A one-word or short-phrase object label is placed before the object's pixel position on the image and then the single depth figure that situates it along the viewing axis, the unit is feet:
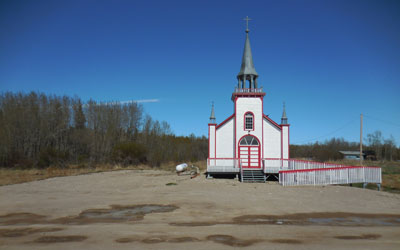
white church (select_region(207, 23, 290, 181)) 81.15
